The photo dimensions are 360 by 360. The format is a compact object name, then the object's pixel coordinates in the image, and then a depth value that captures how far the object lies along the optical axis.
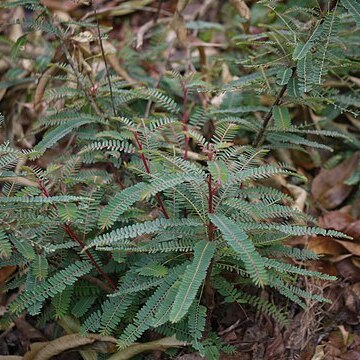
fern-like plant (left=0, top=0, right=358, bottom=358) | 1.72
